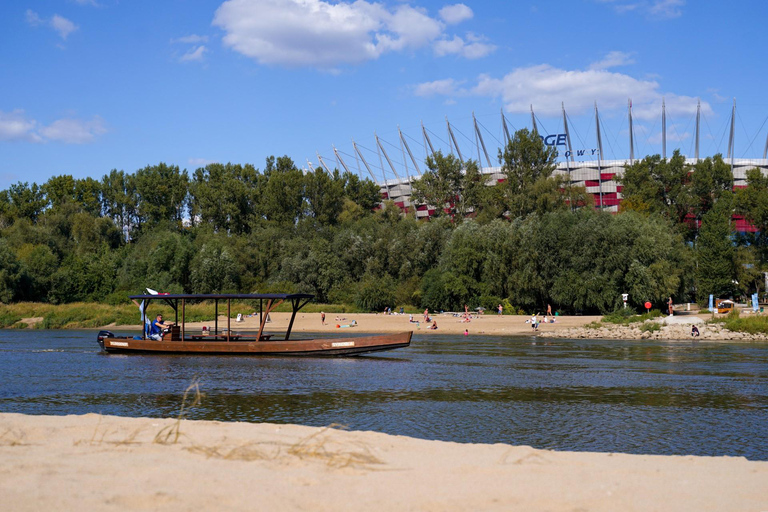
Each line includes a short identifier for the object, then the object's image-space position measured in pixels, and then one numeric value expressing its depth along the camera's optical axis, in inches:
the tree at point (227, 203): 4188.0
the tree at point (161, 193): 4350.4
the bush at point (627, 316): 2359.7
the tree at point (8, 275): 2982.3
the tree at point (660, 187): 3612.2
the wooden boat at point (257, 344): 1425.9
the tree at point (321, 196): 4141.2
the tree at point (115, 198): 4475.9
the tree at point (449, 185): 3890.3
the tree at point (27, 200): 4468.5
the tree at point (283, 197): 4042.8
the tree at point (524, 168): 3464.6
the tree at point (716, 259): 3196.4
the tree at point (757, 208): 3336.6
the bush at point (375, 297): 3080.7
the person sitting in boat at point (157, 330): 1529.3
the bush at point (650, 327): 2128.4
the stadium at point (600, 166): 4217.5
